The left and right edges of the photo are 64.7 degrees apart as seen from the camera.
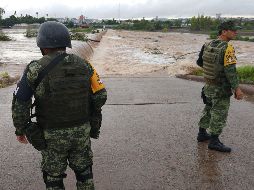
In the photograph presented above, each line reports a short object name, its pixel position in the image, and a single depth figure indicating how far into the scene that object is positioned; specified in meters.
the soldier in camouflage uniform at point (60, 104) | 1.53
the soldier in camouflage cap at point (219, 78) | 2.43
